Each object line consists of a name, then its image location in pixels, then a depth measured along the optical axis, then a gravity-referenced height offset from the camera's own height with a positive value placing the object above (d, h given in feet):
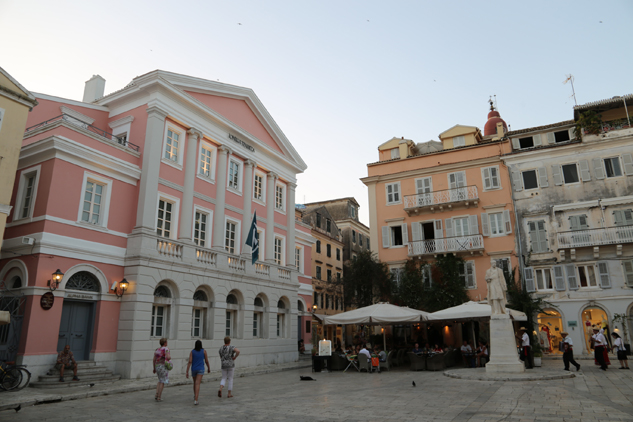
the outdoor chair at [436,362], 60.18 -3.59
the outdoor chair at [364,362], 60.59 -3.52
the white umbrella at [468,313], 58.95 +2.63
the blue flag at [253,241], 67.87 +13.86
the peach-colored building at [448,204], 91.09 +26.61
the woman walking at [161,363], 36.45 -2.02
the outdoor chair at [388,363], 61.37 -3.71
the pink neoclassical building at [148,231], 50.37 +13.82
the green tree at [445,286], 86.84 +9.00
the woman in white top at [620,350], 53.14 -2.01
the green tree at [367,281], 96.12 +11.05
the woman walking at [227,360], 37.99 -1.92
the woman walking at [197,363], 35.70 -2.06
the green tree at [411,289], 90.17 +8.95
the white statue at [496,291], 51.08 +4.66
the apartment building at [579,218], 80.23 +20.89
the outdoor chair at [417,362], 61.62 -3.64
